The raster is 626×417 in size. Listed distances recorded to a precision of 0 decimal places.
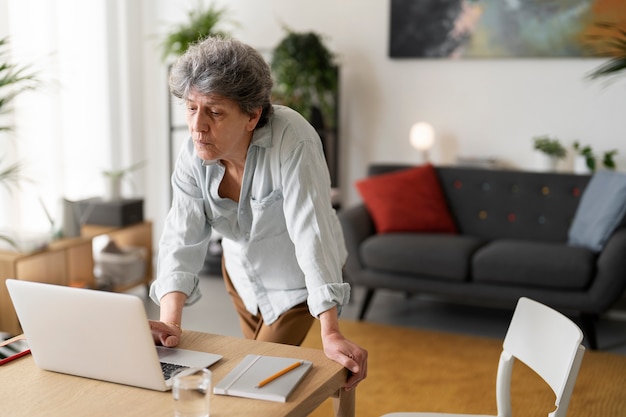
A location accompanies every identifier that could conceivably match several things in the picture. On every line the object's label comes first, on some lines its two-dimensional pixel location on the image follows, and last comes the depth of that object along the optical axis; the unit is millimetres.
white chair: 1650
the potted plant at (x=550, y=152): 4465
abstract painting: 4445
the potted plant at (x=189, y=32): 4852
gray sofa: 3688
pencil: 1503
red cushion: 4320
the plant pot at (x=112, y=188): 4492
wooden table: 1423
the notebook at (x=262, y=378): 1472
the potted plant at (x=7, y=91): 4133
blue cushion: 3814
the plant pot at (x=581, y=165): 4375
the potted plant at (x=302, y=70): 4707
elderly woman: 1763
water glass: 1369
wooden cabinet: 3646
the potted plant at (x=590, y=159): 4340
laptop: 1479
